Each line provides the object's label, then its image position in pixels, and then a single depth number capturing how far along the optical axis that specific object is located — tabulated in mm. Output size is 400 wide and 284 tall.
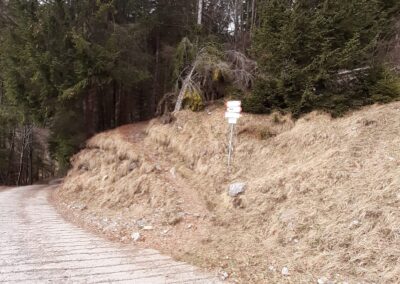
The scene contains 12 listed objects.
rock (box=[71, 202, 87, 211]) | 8958
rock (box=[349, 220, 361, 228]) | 4916
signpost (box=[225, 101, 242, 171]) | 7957
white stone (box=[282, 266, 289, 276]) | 4559
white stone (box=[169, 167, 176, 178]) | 8945
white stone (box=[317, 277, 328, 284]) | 4254
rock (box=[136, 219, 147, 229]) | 6856
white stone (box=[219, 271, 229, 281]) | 4593
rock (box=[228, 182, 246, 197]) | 7082
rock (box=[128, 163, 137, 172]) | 9838
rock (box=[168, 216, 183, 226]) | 6785
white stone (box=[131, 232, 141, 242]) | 6275
